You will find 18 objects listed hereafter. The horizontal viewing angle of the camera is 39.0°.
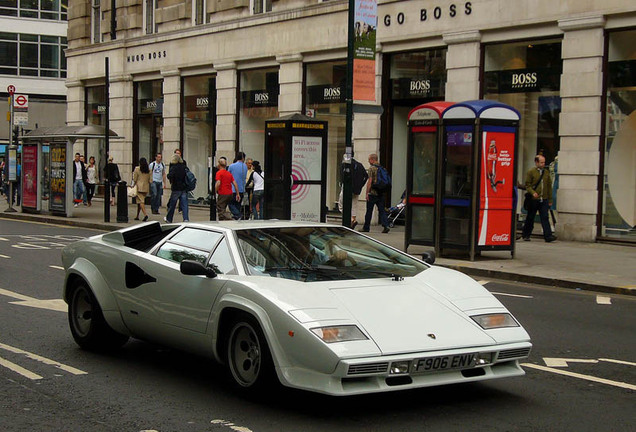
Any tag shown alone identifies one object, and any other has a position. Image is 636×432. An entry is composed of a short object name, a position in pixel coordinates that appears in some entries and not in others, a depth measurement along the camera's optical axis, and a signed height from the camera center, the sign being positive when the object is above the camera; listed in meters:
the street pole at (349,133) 16.22 +0.55
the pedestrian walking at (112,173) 27.55 -0.48
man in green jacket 19.08 -0.50
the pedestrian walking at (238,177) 23.47 -0.43
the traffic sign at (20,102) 29.69 +1.77
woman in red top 22.56 -0.75
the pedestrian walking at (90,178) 33.44 -0.82
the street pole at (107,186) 25.03 -0.83
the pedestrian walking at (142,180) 26.19 -0.65
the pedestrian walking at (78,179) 32.24 -0.82
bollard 24.95 -1.27
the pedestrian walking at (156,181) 28.34 -0.72
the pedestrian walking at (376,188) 21.97 -0.59
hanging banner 16.36 +2.10
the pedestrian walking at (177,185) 23.70 -0.70
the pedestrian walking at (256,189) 23.67 -0.74
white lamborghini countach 5.77 -1.04
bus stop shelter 26.73 -0.31
